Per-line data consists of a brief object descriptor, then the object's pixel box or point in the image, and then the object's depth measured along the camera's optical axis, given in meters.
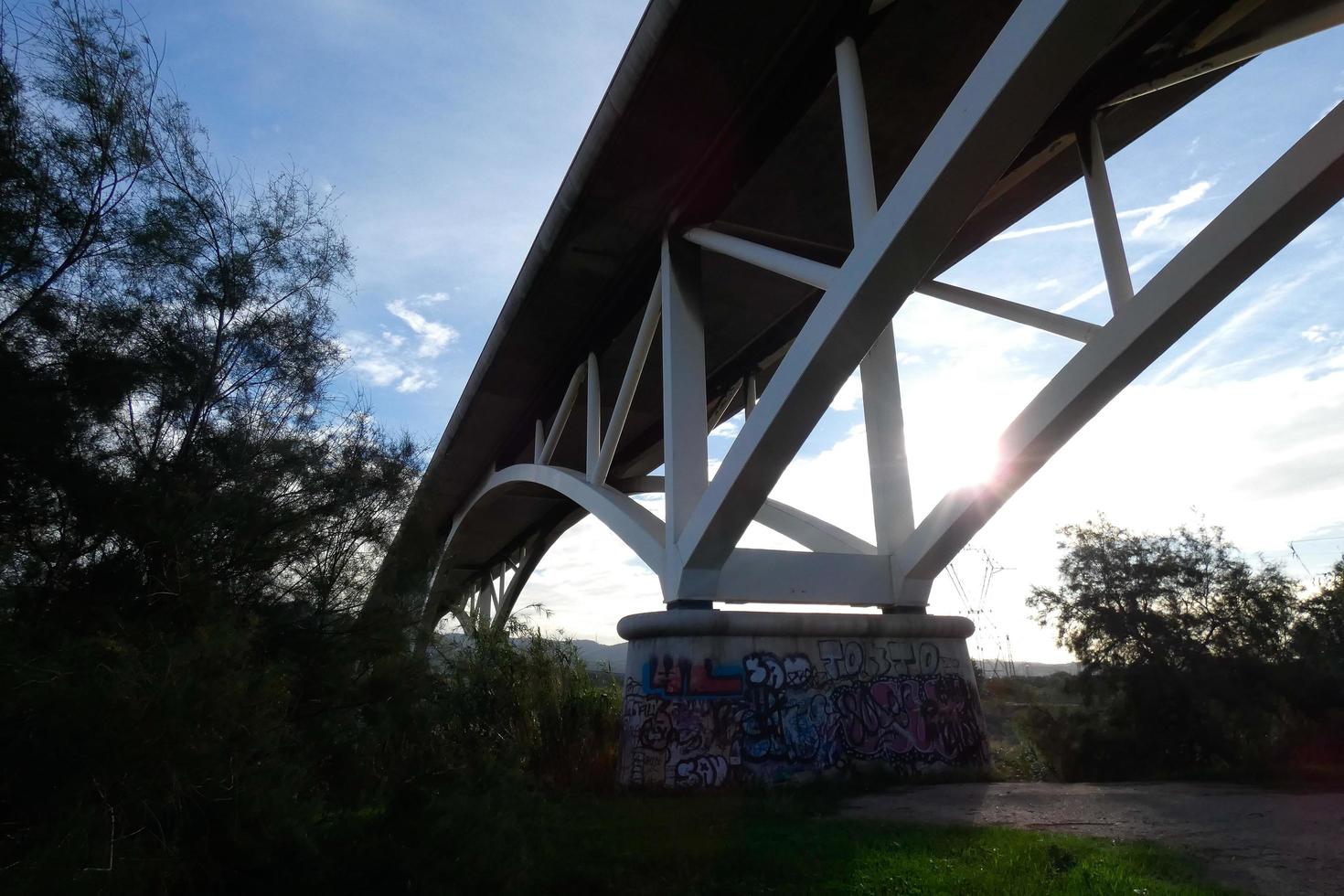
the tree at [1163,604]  9.99
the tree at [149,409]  4.57
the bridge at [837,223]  5.43
